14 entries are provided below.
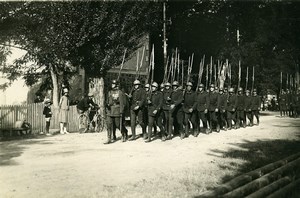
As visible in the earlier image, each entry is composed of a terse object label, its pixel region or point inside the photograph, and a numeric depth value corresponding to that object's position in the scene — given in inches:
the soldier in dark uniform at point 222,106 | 693.3
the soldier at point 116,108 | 517.0
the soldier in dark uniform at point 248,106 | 772.8
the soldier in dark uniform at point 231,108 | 721.1
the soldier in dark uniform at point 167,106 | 556.1
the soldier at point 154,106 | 541.6
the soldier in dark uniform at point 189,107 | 592.1
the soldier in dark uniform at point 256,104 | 794.7
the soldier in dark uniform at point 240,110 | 751.7
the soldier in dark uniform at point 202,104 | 632.4
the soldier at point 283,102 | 1154.0
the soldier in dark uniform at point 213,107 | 666.2
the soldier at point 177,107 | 560.6
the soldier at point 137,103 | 534.3
